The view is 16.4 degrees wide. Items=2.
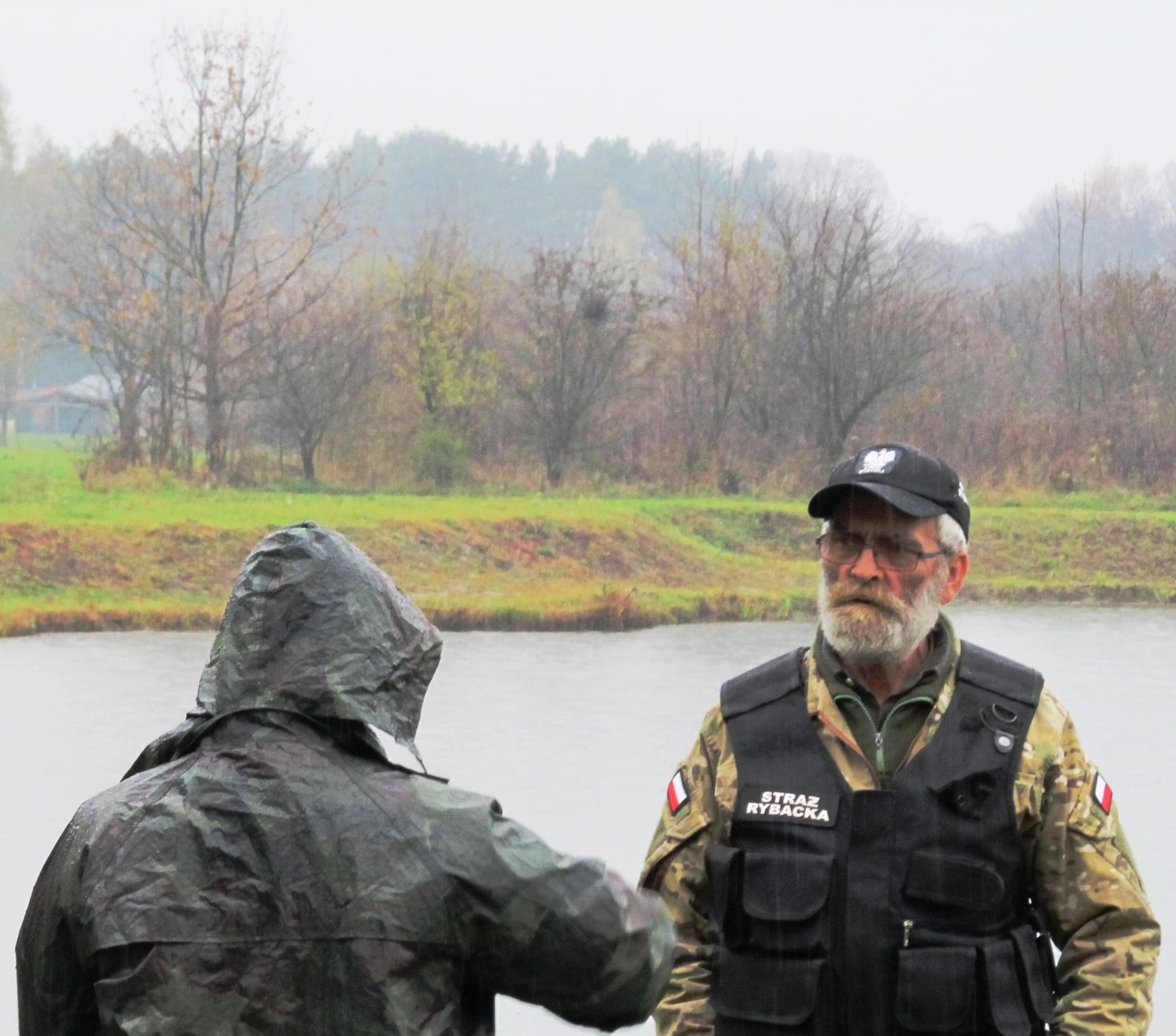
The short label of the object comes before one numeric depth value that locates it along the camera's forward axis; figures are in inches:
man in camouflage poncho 159.9
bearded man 185.9
